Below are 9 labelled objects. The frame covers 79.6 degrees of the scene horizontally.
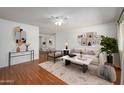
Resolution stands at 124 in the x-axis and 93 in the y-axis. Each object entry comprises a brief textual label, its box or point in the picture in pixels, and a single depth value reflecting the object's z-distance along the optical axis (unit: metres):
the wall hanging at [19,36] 3.35
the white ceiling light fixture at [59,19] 2.33
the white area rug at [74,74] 1.94
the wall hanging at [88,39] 2.53
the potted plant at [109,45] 2.28
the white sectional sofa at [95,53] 2.60
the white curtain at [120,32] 2.36
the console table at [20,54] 3.19
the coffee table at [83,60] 2.46
